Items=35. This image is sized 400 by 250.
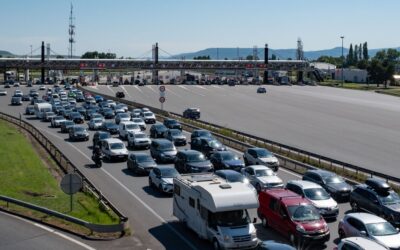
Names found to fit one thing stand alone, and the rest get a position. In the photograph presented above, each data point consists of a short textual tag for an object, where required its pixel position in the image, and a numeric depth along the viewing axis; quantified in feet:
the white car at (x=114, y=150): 117.08
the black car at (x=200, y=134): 133.62
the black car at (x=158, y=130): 150.51
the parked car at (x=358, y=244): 50.21
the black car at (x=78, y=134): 148.15
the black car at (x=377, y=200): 72.23
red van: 61.26
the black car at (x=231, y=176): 83.73
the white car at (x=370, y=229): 59.21
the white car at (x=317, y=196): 72.69
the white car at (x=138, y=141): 132.87
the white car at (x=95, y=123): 171.79
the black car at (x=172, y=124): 163.32
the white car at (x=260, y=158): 106.73
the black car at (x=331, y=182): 84.64
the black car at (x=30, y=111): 219.00
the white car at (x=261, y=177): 86.94
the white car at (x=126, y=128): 148.87
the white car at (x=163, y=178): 85.66
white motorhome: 57.67
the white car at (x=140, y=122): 167.92
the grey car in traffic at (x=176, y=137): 138.72
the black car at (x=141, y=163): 101.71
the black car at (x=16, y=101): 262.26
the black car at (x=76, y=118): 189.88
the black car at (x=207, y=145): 121.68
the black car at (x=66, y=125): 165.98
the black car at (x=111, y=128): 161.68
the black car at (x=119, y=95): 296.71
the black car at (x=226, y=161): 103.84
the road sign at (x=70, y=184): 64.95
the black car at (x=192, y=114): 204.23
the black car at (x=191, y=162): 100.01
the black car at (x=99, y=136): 131.64
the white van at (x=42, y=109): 201.36
